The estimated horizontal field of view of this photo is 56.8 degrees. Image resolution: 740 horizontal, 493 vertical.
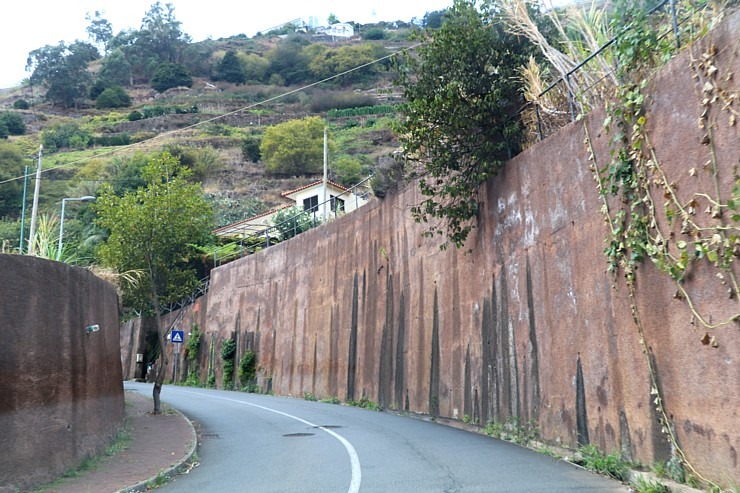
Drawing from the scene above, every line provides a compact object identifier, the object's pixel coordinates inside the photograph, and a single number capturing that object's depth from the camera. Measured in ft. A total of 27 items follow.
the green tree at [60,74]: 397.19
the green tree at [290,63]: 433.89
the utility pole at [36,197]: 75.61
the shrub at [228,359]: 109.60
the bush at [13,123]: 340.18
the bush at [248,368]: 104.53
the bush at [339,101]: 373.20
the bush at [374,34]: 526.04
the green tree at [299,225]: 109.15
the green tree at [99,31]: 490.08
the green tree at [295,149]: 272.72
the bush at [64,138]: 320.42
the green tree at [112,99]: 397.19
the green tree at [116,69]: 431.02
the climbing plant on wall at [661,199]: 25.22
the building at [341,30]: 562.25
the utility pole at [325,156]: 134.00
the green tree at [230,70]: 446.19
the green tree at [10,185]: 223.51
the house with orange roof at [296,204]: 158.51
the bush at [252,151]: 299.17
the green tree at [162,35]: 452.76
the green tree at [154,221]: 65.62
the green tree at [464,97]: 46.29
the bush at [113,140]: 328.49
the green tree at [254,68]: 444.55
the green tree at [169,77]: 427.74
